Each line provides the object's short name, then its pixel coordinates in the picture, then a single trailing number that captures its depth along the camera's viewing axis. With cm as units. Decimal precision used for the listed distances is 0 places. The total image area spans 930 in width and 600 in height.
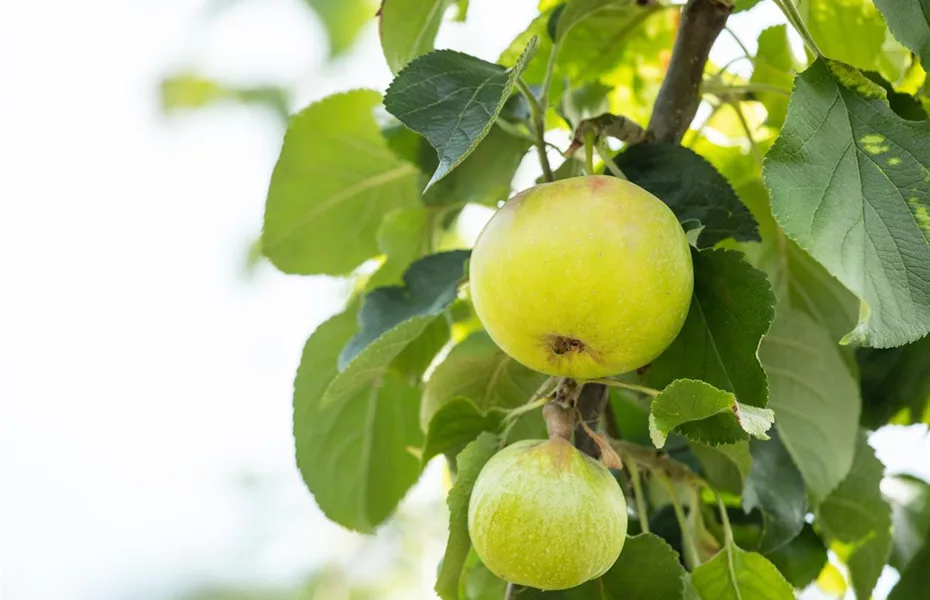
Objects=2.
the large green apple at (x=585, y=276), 117
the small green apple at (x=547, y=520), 117
